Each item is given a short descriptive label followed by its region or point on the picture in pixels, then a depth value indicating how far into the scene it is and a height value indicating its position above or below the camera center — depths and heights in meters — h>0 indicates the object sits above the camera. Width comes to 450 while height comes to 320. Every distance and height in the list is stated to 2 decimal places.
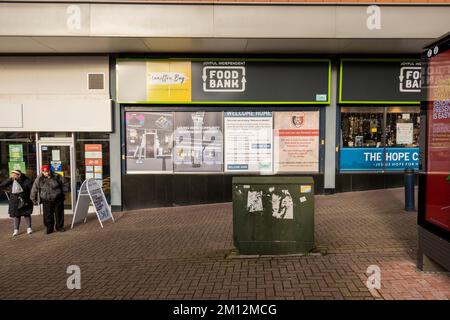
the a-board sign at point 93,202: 8.09 -1.44
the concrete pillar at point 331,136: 9.86 +0.21
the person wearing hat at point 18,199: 7.76 -1.27
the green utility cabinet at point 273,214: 5.13 -1.08
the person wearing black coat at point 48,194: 7.70 -1.12
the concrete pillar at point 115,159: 9.73 -0.45
